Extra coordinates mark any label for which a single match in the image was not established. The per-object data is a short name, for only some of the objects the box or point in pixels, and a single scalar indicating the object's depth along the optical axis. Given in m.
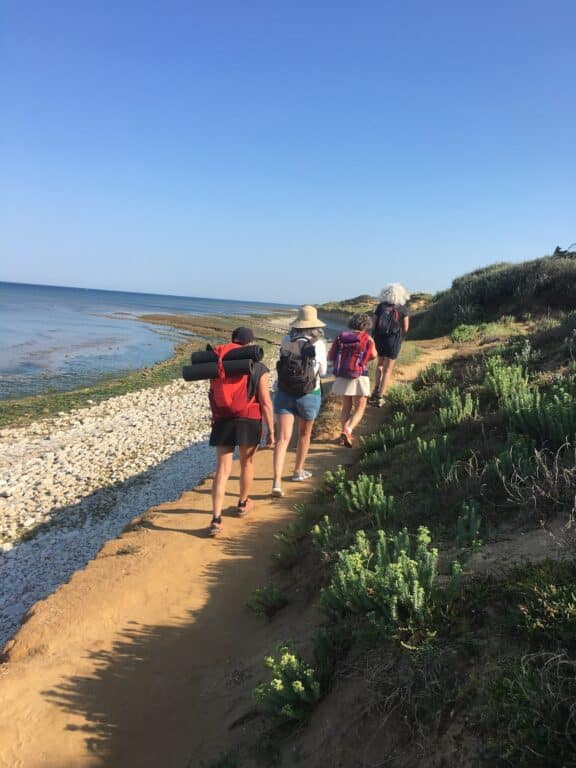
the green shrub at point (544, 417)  3.90
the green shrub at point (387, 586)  2.37
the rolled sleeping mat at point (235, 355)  4.63
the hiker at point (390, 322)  7.77
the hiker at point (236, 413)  4.72
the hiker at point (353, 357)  6.33
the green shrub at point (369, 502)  3.84
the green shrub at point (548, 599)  1.99
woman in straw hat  5.24
